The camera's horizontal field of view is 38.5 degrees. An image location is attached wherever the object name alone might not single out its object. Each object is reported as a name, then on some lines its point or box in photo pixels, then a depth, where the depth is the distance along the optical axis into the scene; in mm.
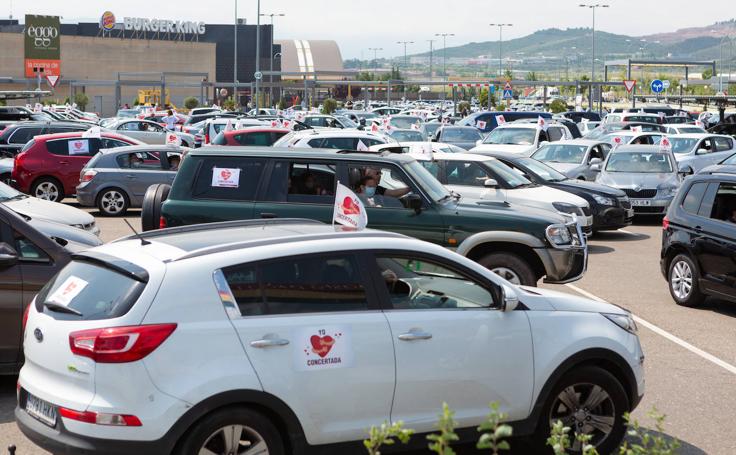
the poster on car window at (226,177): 11781
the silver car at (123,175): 22219
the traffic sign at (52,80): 49438
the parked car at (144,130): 35938
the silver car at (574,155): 24672
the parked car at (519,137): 29203
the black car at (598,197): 19562
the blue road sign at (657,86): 57062
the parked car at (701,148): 29484
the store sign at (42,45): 87125
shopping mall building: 91812
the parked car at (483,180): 16156
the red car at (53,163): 23625
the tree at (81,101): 76438
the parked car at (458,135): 35250
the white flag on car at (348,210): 7922
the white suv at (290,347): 5414
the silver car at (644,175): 22312
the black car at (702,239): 12438
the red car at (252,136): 28188
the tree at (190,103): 81881
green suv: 11727
